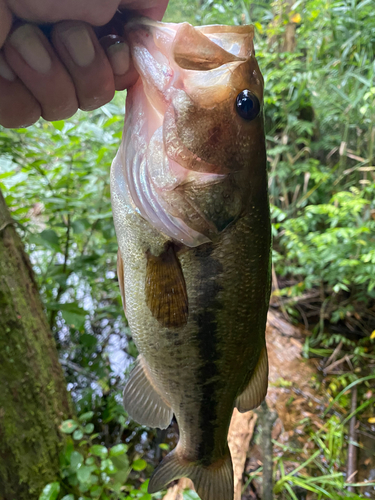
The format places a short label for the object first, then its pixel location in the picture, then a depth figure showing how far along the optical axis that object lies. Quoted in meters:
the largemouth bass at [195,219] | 0.18
